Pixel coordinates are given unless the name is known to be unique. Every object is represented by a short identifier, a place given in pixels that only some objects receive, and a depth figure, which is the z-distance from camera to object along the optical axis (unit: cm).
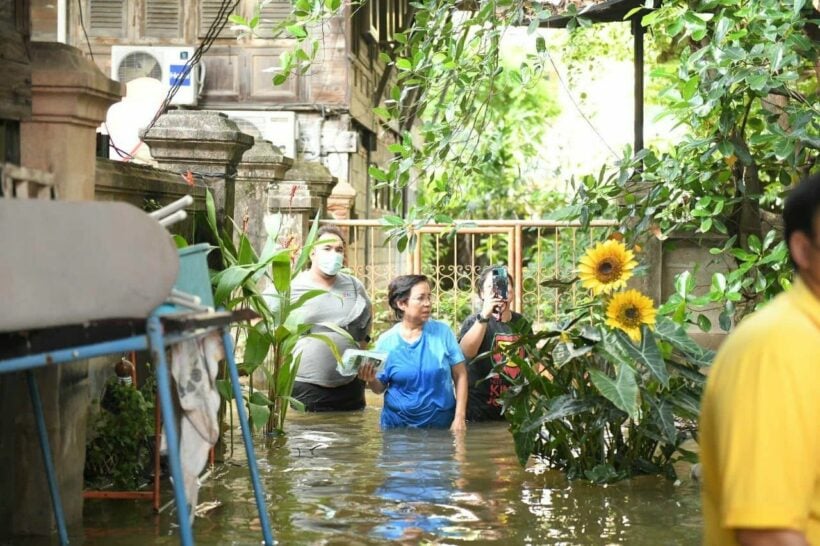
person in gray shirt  1094
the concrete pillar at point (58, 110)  628
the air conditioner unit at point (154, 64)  2041
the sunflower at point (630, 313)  743
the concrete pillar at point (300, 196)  1367
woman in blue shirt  989
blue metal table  427
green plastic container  552
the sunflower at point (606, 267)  748
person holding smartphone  1018
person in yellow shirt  243
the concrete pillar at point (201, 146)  947
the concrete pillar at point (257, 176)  1227
